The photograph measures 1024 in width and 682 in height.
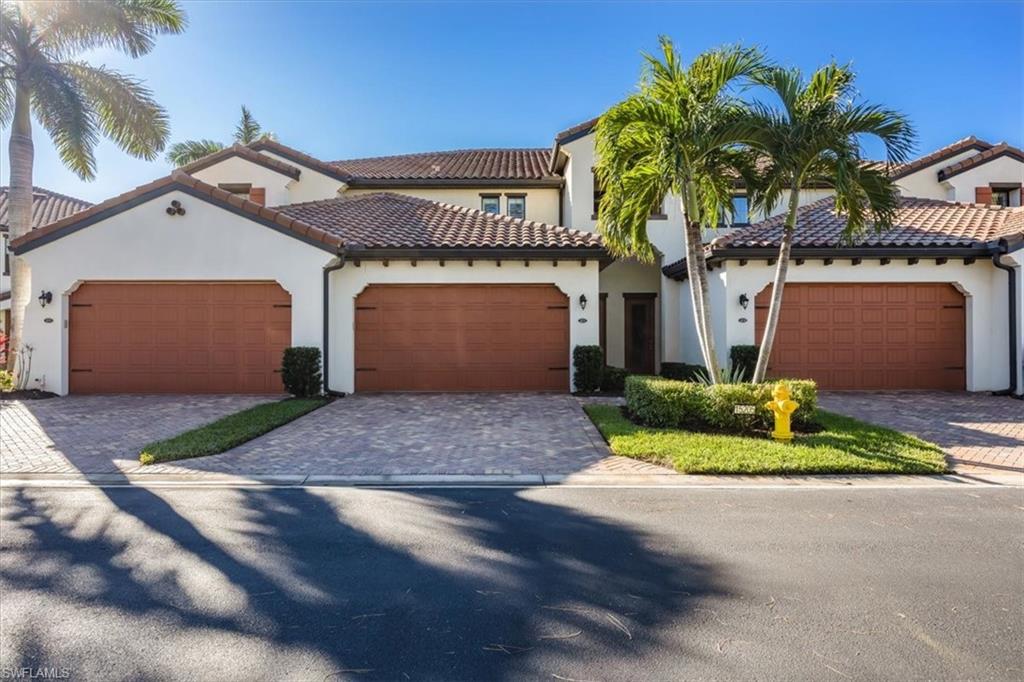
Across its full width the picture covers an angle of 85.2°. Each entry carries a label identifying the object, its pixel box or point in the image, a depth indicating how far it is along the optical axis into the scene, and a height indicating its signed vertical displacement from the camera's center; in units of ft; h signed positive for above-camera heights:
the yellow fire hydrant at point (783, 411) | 26.25 -3.17
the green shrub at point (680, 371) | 46.10 -2.43
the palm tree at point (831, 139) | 27.66 +10.35
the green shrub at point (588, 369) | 43.50 -1.97
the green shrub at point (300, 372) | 41.09 -2.09
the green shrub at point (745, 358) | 41.98 -1.07
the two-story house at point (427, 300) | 42.93 +3.49
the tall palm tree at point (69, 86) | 46.11 +22.51
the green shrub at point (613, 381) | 44.96 -3.02
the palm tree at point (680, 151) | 27.96 +10.26
